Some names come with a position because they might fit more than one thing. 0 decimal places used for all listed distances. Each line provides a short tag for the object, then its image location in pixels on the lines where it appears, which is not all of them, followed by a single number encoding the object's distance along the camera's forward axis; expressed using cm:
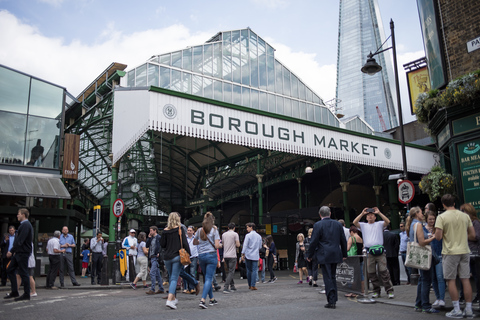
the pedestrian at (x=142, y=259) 1254
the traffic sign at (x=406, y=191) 1274
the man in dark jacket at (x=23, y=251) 866
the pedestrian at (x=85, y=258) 2075
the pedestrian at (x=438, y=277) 691
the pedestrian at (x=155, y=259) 1104
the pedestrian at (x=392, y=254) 1165
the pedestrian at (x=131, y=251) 1398
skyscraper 15388
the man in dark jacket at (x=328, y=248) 729
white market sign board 1312
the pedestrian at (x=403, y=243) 1126
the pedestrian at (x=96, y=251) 1510
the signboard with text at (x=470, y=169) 1169
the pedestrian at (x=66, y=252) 1343
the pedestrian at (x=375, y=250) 838
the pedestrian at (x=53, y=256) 1312
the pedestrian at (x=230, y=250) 1096
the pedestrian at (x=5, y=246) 1181
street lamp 1499
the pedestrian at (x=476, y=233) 697
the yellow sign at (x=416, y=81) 2271
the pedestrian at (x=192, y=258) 1116
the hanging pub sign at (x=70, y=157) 2098
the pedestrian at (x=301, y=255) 1370
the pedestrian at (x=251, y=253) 1142
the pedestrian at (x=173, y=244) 789
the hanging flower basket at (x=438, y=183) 1258
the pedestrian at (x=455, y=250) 625
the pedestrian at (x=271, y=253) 1436
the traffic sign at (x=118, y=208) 1457
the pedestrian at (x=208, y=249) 800
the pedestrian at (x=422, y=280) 671
